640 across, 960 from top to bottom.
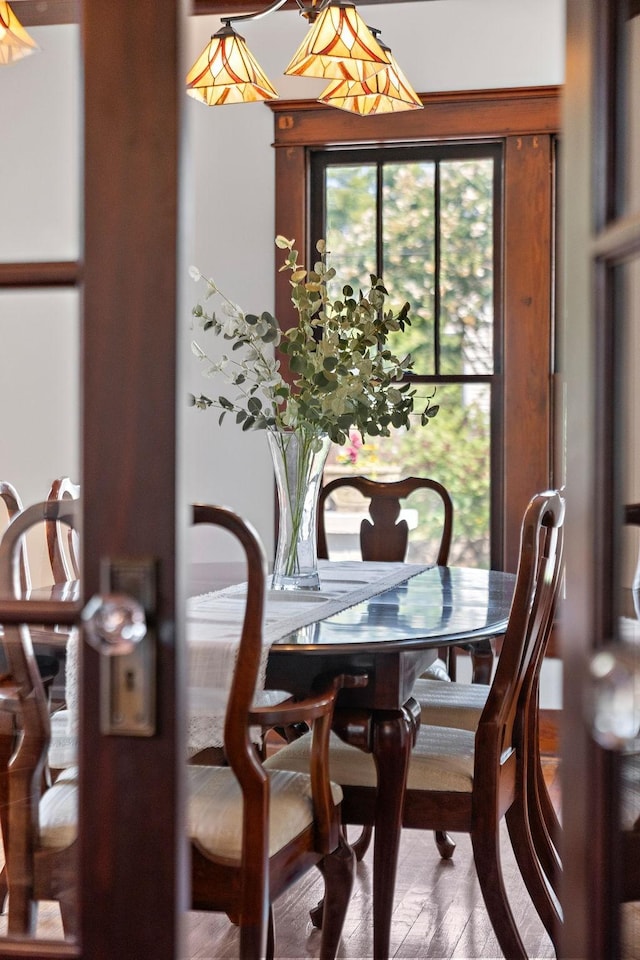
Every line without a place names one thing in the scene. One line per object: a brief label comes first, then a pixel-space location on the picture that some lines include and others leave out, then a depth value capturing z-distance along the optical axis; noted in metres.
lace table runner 2.03
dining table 2.13
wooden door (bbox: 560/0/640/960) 1.02
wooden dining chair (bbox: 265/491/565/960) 2.32
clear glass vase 2.74
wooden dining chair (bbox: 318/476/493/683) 3.65
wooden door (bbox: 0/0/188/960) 1.09
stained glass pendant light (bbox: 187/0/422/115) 2.73
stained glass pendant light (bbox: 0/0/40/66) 1.18
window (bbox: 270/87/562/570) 4.38
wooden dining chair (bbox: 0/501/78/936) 1.13
